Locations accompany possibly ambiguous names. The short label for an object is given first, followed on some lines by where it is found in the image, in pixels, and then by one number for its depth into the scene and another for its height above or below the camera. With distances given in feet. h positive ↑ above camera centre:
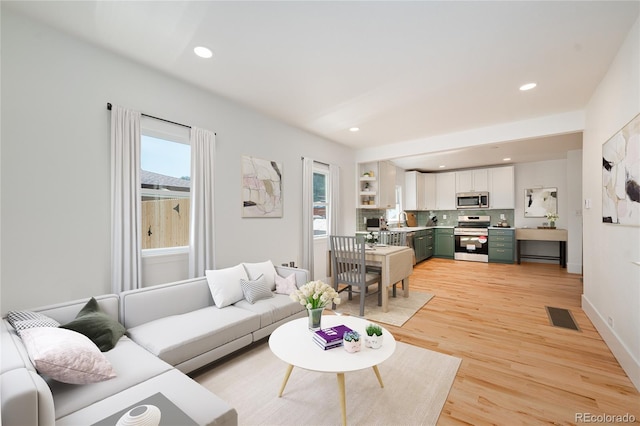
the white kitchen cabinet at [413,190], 26.48 +2.21
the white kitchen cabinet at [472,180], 25.08 +3.01
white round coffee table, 5.48 -2.99
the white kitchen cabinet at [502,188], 23.85 +2.14
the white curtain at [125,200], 7.97 +0.41
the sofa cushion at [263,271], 10.57 -2.26
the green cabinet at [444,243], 26.02 -2.87
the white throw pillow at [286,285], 10.70 -2.77
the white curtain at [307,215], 14.71 -0.09
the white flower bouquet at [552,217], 22.34 -0.35
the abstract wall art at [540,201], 22.97 +0.97
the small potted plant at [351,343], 5.97 -2.79
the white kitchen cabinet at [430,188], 27.94 +2.47
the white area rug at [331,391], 5.97 -4.37
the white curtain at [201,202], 9.82 +0.43
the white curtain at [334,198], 16.78 +0.93
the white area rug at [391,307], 11.65 -4.39
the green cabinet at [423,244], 23.50 -2.75
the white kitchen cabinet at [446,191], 26.84 +2.17
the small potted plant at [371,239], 14.23 -1.33
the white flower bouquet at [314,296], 6.97 -2.08
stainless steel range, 24.27 -2.29
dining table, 12.53 -2.39
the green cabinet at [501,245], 23.07 -2.75
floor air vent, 10.73 -4.34
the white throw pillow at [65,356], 4.60 -2.45
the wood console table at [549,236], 21.27 -1.86
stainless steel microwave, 24.86 +1.18
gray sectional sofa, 3.84 -3.05
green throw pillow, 6.01 -2.51
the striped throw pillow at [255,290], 9.53 -2.67
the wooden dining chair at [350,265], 12.17 -2.40
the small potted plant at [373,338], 6.16 -2.78
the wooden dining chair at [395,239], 15.90 -1.52
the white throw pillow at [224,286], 9.12 -2.44
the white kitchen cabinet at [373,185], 19.53 +1.99
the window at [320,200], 16.33 +0.81
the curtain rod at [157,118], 7.93 +3.11
